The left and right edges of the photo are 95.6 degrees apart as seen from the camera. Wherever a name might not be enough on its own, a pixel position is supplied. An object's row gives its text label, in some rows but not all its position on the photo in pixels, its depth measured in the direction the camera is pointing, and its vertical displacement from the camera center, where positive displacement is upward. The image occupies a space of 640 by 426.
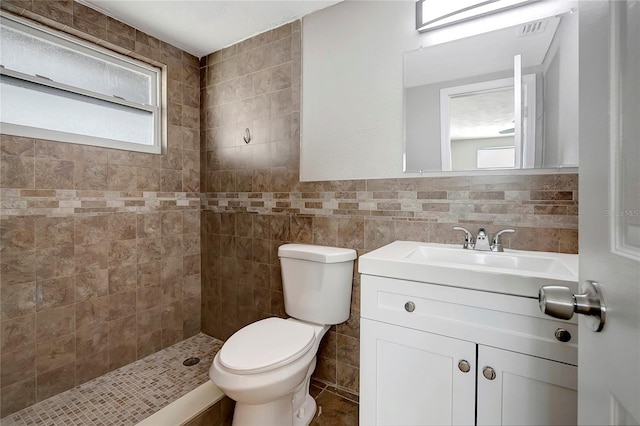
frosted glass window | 1.53 +0.70
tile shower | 1.46 -0.06
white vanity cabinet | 0.80 -0.47
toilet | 1.14 -0.61
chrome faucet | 1.23 -0.16
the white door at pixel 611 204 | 0.35 +0.00
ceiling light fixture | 1.27 +0.90
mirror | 1.15 +0.47
